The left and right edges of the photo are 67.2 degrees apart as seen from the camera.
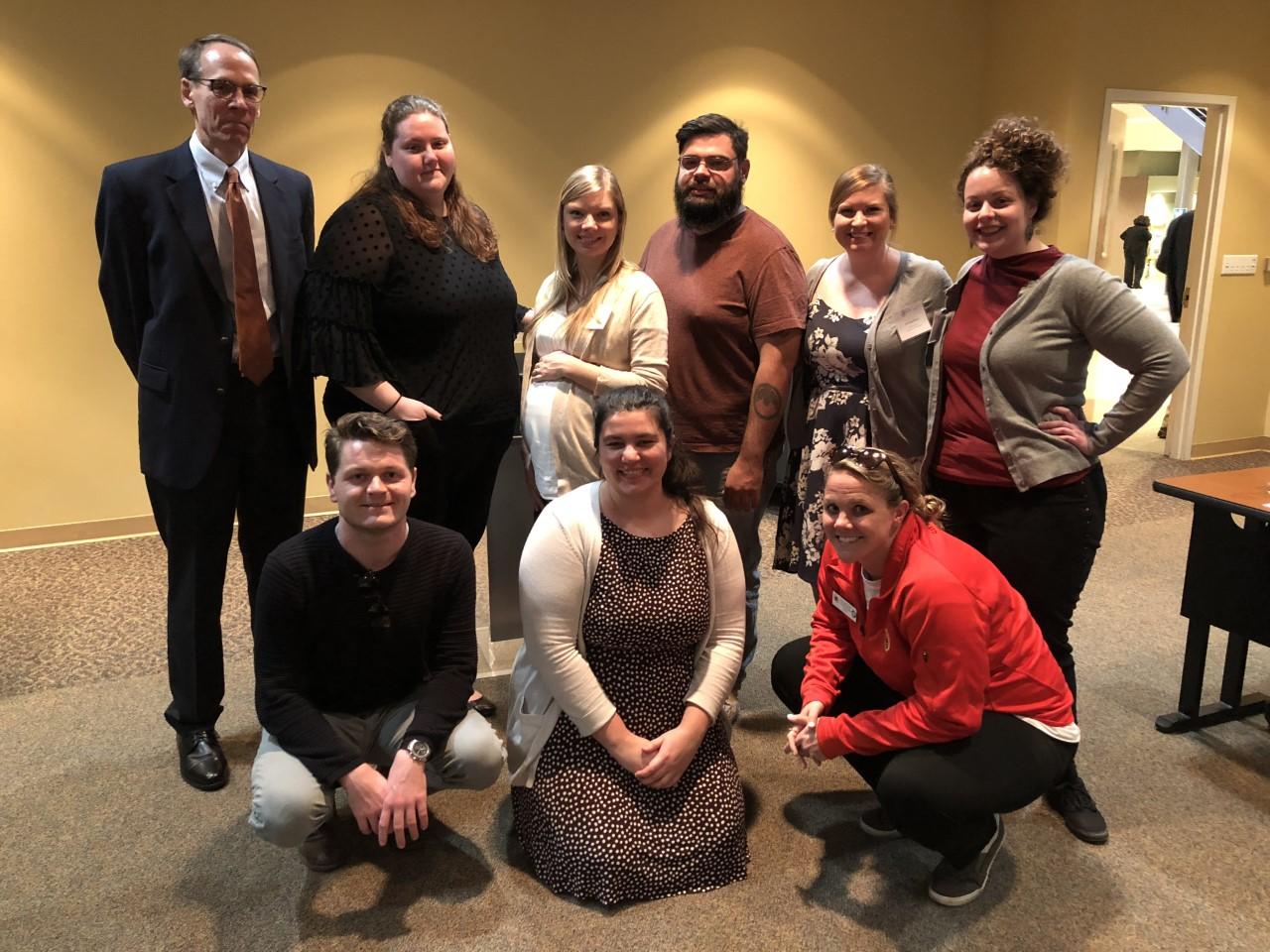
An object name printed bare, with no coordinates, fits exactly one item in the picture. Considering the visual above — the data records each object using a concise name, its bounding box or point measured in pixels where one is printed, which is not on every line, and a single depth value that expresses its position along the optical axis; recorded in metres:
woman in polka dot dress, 1.89
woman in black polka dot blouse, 2.03
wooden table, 2.40
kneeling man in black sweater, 1.79
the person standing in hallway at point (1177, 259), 5.58
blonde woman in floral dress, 2.15
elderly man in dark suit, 2.03
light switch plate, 5.40
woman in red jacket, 1.73
